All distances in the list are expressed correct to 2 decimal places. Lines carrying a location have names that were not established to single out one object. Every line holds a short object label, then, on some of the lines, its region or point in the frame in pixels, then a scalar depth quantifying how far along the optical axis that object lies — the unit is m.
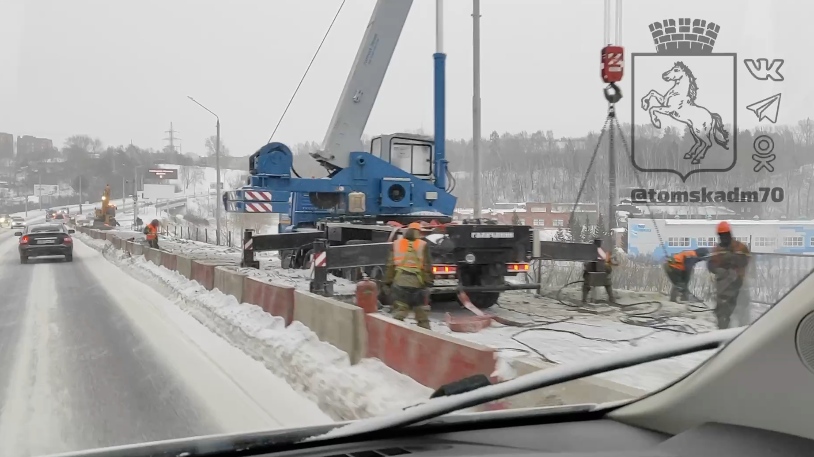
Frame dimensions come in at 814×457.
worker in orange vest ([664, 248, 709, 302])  10.28
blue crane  14.64
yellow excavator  58.37
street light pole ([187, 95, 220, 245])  32.86
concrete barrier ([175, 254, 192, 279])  15.59
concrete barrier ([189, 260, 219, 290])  13.26
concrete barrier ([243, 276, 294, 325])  8.82
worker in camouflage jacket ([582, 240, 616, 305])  12.62
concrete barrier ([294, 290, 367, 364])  6.71
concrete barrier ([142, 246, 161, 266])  20.77
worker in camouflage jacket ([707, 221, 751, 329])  8.88
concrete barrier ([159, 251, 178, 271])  17.70
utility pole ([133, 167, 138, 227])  45.87
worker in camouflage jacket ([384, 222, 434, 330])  9.41
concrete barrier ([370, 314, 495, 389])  4.82
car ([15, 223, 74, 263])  25.86
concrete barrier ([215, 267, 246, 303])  11.14
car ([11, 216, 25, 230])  81.70
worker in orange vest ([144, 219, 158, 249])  26.00
